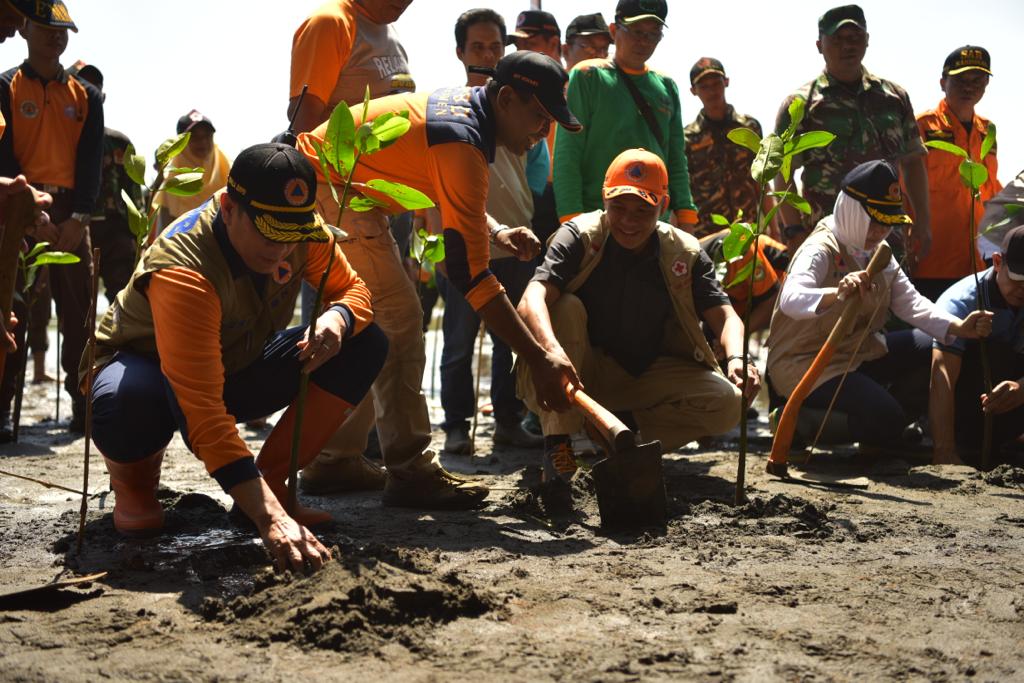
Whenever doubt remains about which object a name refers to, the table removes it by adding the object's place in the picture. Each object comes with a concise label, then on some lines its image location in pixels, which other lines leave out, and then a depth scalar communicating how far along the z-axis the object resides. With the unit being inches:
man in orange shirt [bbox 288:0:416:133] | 179.5
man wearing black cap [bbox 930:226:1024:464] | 204.4
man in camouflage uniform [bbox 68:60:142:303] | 249.0
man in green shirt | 225.1
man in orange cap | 180.4
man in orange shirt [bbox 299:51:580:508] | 147.1
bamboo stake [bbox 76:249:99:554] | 126.7
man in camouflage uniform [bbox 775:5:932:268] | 242.8
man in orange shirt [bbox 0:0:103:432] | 213.8
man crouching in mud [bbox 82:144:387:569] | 119.0
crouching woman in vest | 197.0
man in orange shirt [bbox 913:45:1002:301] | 254.5
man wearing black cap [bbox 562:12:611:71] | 263.3
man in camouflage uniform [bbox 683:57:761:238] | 279.6
